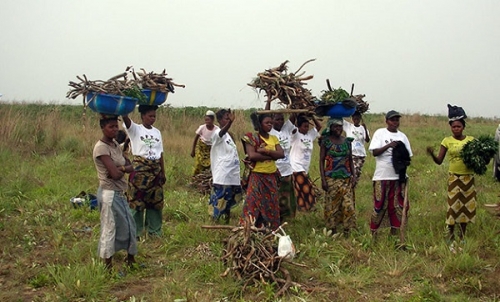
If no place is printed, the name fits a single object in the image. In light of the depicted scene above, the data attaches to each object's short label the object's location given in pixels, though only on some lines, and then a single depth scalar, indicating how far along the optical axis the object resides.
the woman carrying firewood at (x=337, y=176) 5.77
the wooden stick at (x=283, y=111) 5.37
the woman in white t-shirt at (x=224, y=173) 6.30
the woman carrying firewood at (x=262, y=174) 5.40
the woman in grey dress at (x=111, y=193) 4.51
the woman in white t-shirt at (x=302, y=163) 6.96
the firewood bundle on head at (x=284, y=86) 5.46
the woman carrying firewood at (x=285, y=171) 6.27
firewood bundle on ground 4.38
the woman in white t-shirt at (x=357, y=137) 7.87
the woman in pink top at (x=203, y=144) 8.51
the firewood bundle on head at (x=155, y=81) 5.45
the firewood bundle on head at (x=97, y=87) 4.81
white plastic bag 4.46
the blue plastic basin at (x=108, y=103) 4.75
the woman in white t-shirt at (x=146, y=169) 5.67
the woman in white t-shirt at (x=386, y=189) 5.67
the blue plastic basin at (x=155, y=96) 5.46
